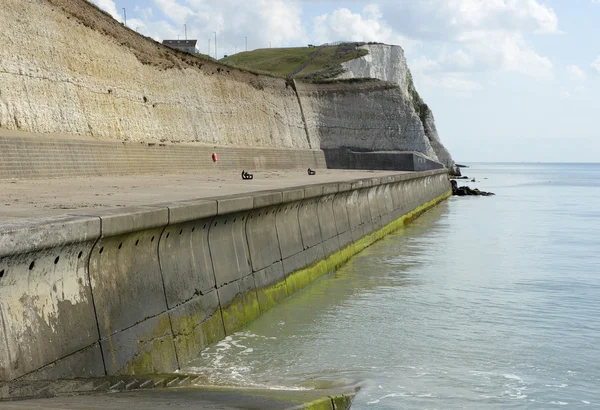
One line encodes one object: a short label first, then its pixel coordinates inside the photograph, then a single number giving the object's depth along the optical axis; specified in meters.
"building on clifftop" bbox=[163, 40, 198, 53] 122.25
